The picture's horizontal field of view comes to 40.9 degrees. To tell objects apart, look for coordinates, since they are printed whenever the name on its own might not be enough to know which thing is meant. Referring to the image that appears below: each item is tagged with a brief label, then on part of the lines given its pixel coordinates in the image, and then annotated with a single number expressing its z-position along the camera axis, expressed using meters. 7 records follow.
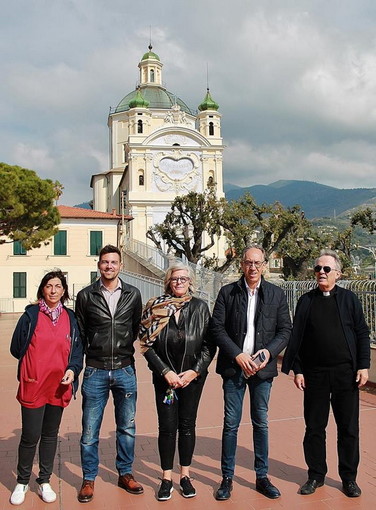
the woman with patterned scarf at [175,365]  3.96
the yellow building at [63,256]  35.84
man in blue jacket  4.05
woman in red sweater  3.95
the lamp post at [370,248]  20.30
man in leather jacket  4.09
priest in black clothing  4.04
